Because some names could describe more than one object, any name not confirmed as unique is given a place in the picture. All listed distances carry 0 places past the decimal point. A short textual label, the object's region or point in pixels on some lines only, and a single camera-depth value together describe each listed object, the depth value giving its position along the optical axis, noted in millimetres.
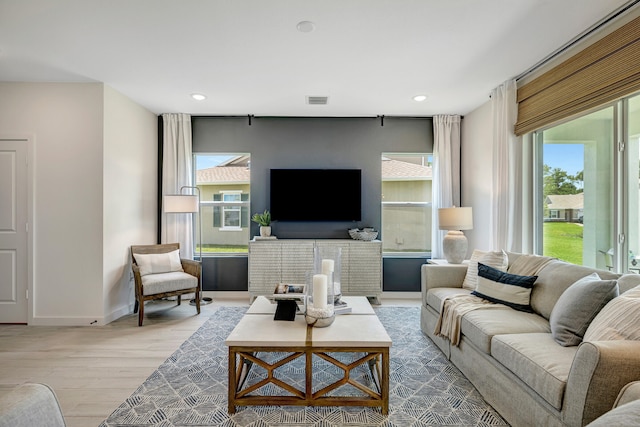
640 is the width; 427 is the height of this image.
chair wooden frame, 3631
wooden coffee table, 1957
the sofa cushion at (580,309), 1833
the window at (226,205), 4938
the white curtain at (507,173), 3443
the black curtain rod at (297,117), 4824
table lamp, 3889
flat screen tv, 4742
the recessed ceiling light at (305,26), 2443
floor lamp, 4250
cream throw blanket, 2555
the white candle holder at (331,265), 2379
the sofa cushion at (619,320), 1533
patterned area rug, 1940
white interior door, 3584
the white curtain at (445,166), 4742
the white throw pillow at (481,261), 2924
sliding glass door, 2432
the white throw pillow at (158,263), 3896
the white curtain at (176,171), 4707
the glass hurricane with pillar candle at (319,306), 2162
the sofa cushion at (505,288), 2521
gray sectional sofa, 1365
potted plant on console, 4562
